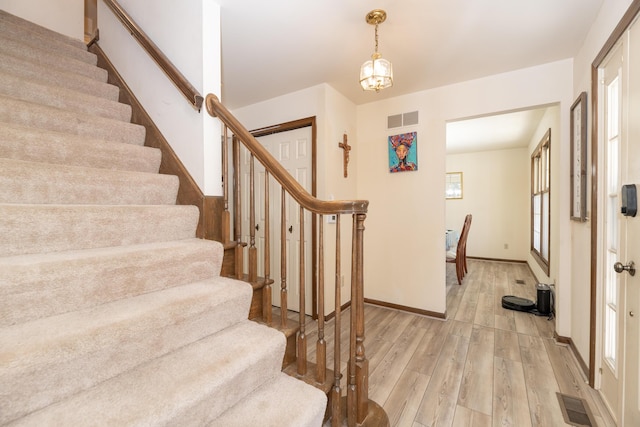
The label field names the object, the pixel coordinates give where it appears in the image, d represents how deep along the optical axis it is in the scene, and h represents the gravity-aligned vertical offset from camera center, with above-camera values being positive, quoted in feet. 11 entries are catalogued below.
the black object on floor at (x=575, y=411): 5.11 -3.89
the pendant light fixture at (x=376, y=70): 6.02 +3.09
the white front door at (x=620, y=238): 4.35 -0.48
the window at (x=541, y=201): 11.93 +0.52
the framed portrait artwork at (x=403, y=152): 10.18 +2.21
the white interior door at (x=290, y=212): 10.19 -0.03
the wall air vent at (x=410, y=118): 10.23 +3.46
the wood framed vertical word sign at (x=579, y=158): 6.67 +1.34
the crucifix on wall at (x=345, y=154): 10.50 +2.18
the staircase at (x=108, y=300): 2.77 -1.20
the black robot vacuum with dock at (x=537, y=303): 9.87 -3.47
